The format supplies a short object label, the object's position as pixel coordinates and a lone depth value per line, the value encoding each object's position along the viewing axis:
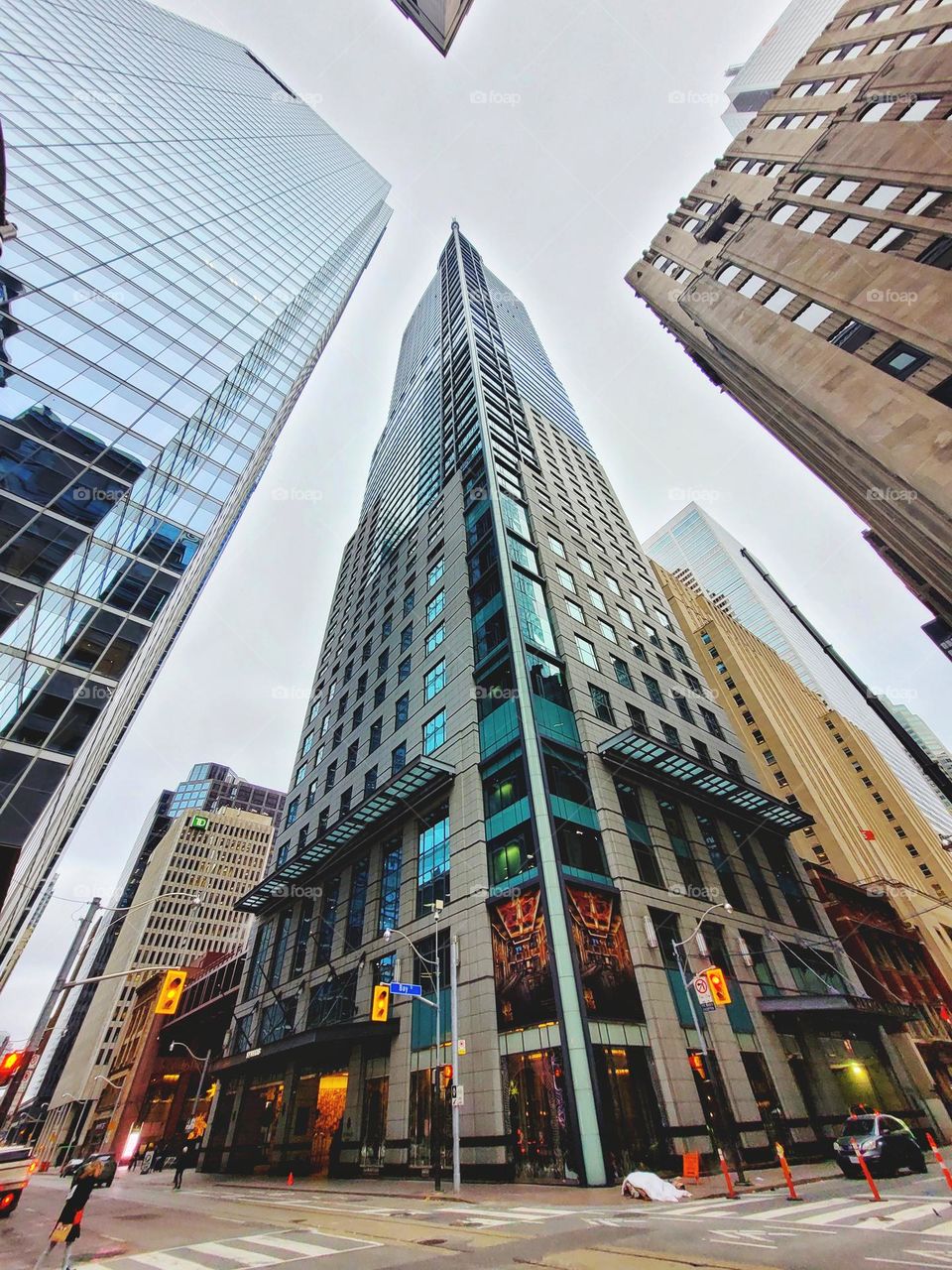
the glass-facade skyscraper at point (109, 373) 21.62
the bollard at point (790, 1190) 13.36
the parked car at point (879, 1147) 16.06
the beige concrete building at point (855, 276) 21.56
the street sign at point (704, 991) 17.78
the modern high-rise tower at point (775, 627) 129.25
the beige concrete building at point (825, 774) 61.56
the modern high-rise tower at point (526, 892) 21.44
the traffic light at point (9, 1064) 15.88
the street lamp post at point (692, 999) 16.52
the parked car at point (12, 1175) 18.69
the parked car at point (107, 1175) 29.99
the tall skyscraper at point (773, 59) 40.22
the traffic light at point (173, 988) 16.47
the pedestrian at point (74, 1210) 9.10
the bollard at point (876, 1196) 11.61
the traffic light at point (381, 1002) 20.86
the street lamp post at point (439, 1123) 18.20
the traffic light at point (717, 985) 17.73
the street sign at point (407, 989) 20.59
